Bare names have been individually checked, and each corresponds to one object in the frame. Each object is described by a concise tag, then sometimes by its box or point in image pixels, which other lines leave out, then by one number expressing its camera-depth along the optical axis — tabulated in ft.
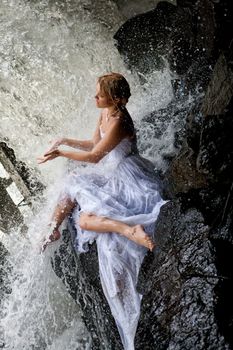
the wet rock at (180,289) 9.92
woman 13.42
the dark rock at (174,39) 17.34
